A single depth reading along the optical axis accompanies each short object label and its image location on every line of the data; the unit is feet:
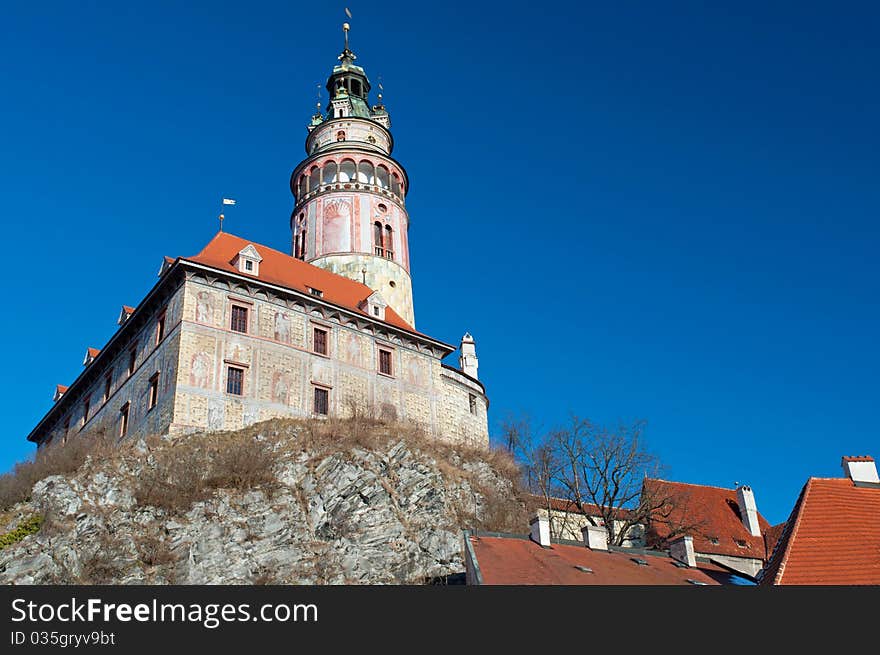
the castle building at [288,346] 123.44
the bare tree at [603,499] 128.67
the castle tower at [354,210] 173.17
